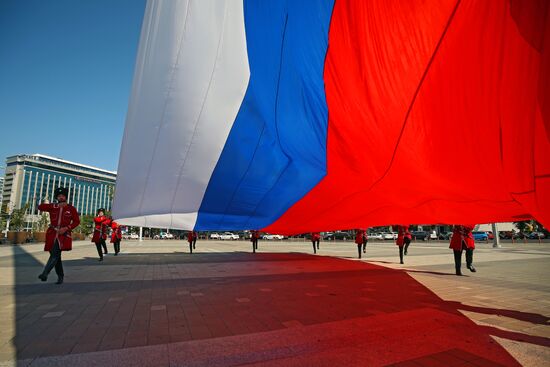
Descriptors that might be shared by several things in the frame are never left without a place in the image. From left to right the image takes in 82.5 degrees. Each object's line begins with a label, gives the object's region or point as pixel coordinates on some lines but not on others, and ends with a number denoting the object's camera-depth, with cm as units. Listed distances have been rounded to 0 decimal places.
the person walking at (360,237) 1270
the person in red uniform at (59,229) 601
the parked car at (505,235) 4246
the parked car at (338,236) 4828
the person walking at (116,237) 1358
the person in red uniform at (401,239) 1072
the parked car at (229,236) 5286
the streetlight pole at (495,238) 2193
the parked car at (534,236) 4054
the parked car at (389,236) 4612
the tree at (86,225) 5778
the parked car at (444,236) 4227
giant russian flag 236
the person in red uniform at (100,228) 1082
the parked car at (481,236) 3486
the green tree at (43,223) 4616
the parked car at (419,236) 4402
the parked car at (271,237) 5522
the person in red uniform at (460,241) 793
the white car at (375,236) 4684
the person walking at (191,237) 1562
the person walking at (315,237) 1670
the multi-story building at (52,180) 12501
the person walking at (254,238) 1692
